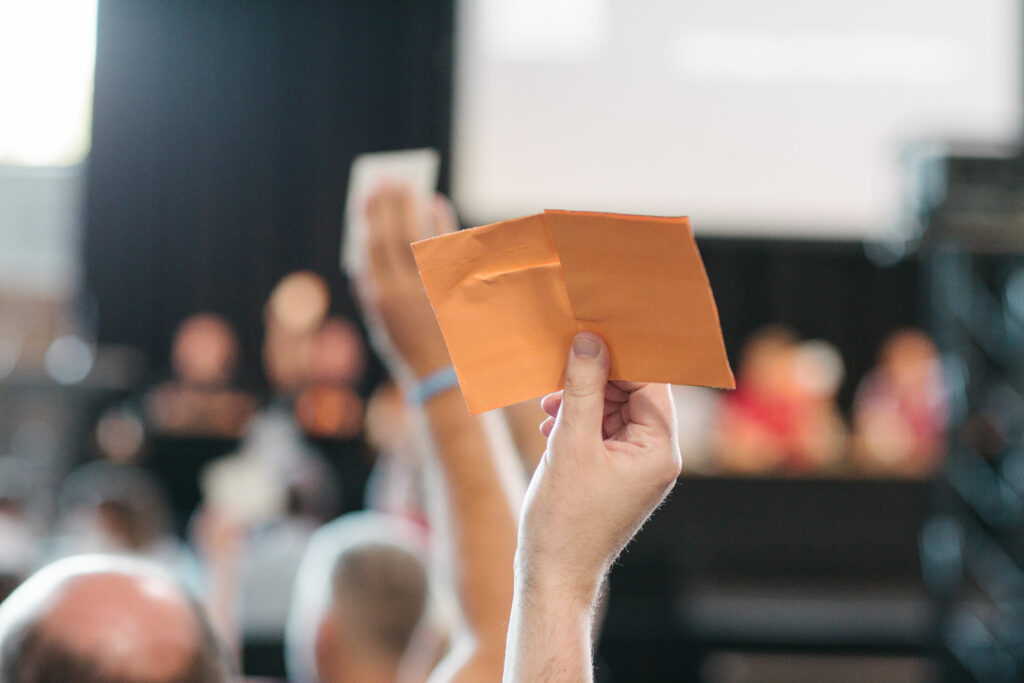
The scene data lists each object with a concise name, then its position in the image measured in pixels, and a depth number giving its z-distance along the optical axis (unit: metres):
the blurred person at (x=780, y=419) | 8.67
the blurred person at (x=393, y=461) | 4.55
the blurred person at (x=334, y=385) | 9.41
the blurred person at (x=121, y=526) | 5.04
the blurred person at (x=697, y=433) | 8.66
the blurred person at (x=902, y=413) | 8.62
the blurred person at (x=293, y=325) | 9.99
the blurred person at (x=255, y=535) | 6.09
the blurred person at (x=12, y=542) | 2.57
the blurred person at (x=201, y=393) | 9.24
